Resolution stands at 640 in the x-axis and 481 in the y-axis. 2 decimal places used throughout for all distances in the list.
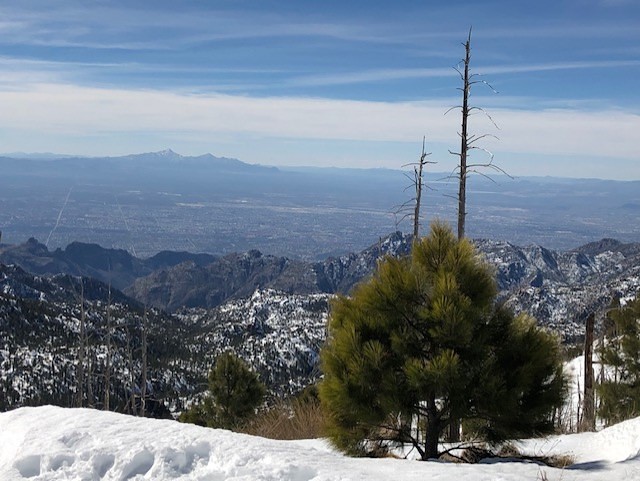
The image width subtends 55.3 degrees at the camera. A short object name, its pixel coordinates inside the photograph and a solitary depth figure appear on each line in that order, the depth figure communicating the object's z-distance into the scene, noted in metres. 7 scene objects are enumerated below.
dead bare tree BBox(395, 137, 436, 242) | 15.88
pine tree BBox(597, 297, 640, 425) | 14.52
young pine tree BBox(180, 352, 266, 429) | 23.39
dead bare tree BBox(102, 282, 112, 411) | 25.07
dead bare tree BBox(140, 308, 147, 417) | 26.18
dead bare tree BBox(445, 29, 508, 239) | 12.96
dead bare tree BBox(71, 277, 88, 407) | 25.19
